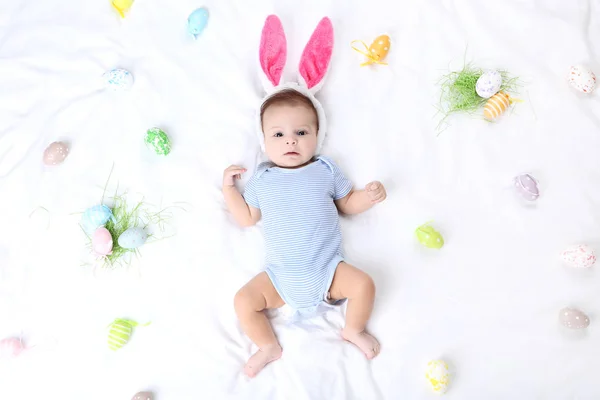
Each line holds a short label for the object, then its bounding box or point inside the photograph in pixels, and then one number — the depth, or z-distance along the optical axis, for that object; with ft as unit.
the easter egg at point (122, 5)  5.85
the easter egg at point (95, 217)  5.04
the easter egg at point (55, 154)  5.32
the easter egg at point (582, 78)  5.26
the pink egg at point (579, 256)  4.78
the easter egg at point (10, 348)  4.73
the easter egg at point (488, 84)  5.20
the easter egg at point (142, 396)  4.52
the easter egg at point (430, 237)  4.94
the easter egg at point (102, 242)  4.91
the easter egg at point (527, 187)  5.05
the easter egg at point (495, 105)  5.25
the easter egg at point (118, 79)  5.55
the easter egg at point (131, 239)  4.94
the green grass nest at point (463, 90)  5.42
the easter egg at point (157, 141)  5.29
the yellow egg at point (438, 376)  4.48
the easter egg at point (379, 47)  5.55
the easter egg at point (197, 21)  5.71
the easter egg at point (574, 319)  4.62
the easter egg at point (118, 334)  4.72
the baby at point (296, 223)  4.73
